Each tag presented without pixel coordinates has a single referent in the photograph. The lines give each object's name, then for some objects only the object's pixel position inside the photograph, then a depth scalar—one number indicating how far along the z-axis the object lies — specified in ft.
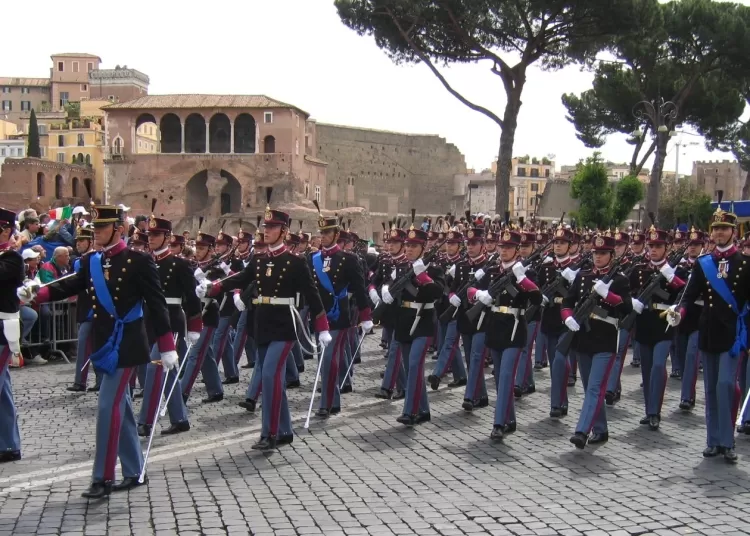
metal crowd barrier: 43.78
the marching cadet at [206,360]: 32.09
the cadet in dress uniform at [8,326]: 23.00
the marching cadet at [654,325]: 30.04
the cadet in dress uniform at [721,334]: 25.26
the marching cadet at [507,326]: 27.94
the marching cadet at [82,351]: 35.09
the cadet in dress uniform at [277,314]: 25.72
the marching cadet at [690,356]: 32.55
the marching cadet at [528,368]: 36.06
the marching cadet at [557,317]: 30.96
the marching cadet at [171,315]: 26.78
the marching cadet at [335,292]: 31.17
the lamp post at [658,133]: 101.24
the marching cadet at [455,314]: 37.09
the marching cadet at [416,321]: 29.73
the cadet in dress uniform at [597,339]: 26.66
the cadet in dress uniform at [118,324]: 21.15
